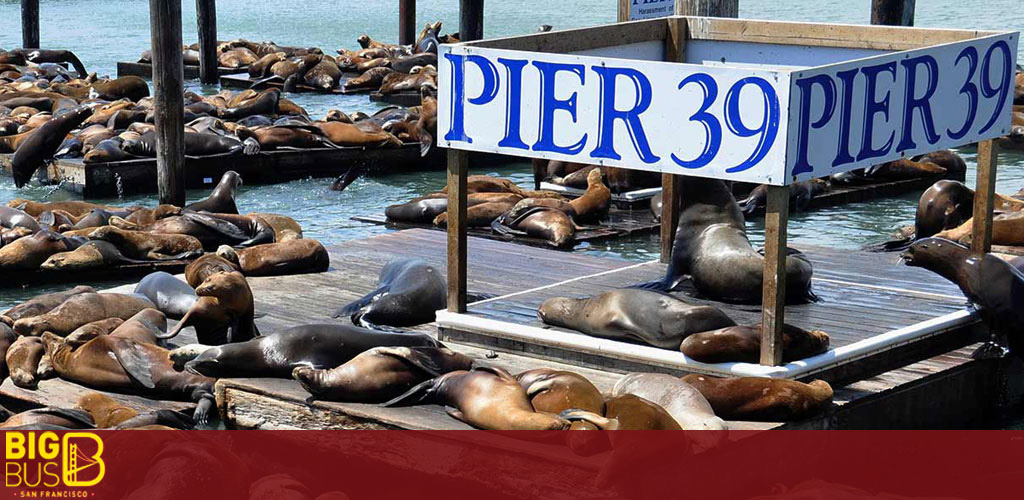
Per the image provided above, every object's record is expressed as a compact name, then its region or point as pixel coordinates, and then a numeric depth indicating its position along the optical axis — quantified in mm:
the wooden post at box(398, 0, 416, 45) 24438
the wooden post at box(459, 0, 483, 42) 20328
